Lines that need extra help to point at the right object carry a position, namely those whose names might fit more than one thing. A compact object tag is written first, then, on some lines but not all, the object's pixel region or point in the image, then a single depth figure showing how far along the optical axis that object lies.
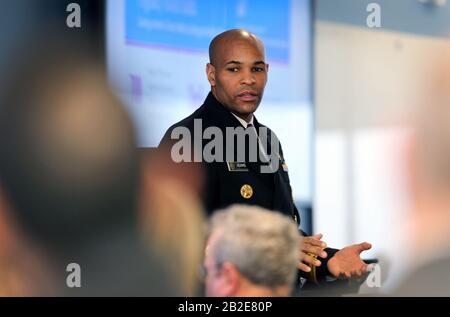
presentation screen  5.37
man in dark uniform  5.37
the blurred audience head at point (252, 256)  3.71
